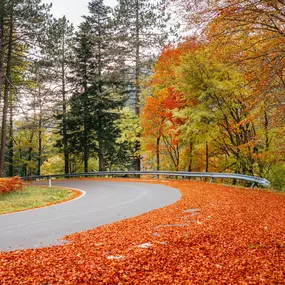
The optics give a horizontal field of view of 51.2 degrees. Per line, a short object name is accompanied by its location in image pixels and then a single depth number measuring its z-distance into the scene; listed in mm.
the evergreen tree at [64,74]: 31547
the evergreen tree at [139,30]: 27781
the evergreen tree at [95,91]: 30297
